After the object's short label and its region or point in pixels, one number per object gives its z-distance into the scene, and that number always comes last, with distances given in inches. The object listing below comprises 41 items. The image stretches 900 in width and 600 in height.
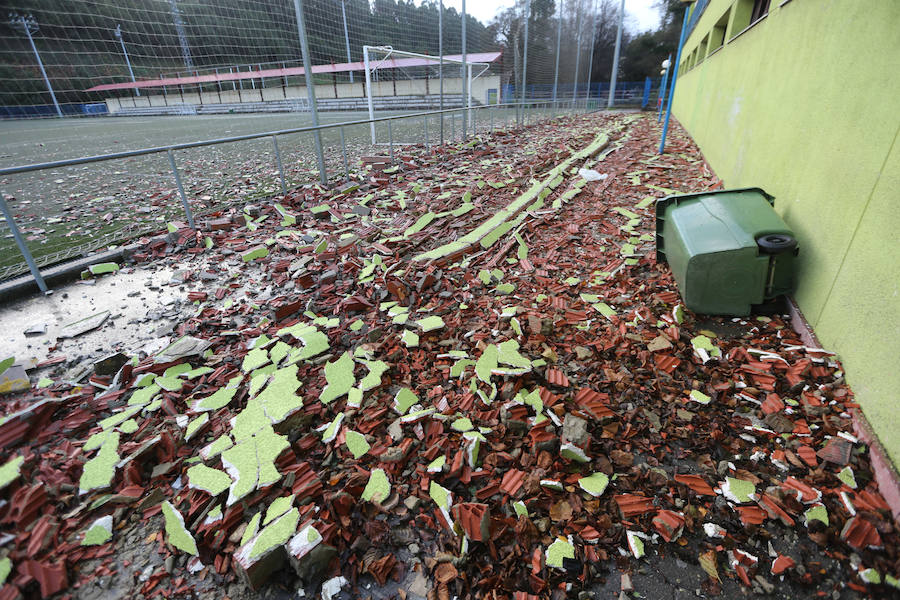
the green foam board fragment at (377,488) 77.5
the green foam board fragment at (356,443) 86.5
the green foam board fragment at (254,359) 112.0
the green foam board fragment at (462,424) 90.3
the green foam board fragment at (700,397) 95.3
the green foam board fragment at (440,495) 75.3
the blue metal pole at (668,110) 323.6
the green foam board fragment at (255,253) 181.5
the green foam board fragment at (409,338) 118.5
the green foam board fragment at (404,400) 97.1
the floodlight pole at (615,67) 1135.0
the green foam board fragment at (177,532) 70.1
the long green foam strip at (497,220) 176.9
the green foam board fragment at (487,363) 103.9
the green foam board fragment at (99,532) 70.9
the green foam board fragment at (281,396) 94.5
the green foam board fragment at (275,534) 66.5
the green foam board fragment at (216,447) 85.8
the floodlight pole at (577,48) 971.9
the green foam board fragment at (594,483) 76.1
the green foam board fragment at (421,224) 204.2
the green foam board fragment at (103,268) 167.5
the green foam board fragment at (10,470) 76.3
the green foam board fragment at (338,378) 100.8
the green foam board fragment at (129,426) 92.0
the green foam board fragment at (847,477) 73.0
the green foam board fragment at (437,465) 81.7
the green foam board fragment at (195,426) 91.0
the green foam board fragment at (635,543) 67.2
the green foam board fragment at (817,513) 68.8
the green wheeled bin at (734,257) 112.4
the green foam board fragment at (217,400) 98.9
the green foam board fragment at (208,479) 78.4
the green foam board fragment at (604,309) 131.2
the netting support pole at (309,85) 256.6
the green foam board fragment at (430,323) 123.5
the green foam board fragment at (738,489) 74.2
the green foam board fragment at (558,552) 66.2
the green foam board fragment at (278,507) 72.7
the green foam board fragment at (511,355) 107.5
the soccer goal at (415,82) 770.8
